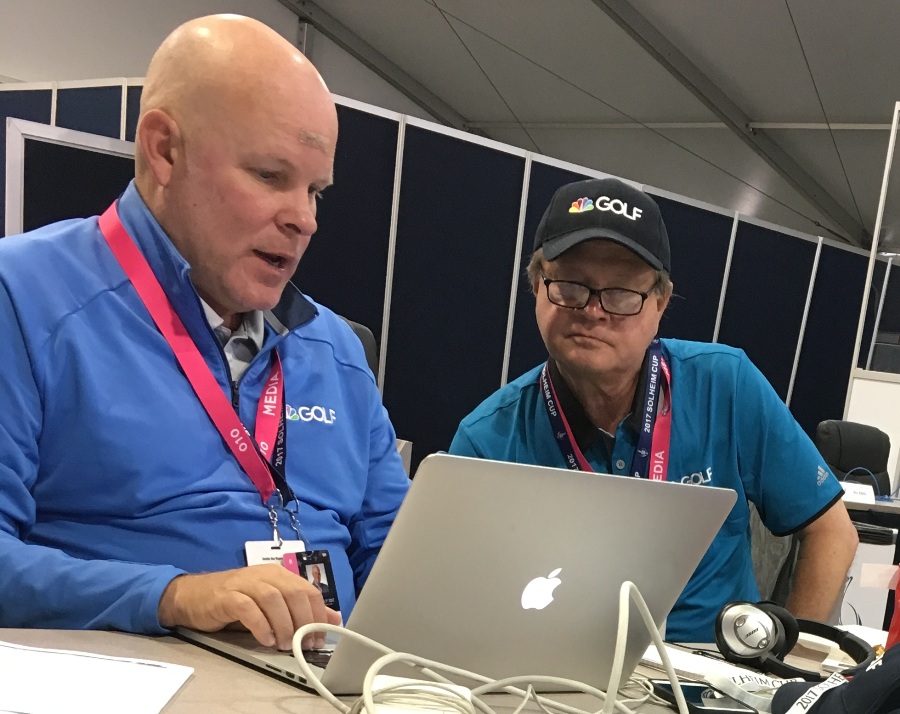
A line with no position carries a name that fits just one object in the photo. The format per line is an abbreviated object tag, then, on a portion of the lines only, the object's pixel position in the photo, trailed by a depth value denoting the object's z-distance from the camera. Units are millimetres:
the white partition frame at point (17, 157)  1780
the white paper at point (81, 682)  665
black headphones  1123
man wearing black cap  1548
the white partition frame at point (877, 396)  4492
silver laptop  730
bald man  1071
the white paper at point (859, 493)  3079
